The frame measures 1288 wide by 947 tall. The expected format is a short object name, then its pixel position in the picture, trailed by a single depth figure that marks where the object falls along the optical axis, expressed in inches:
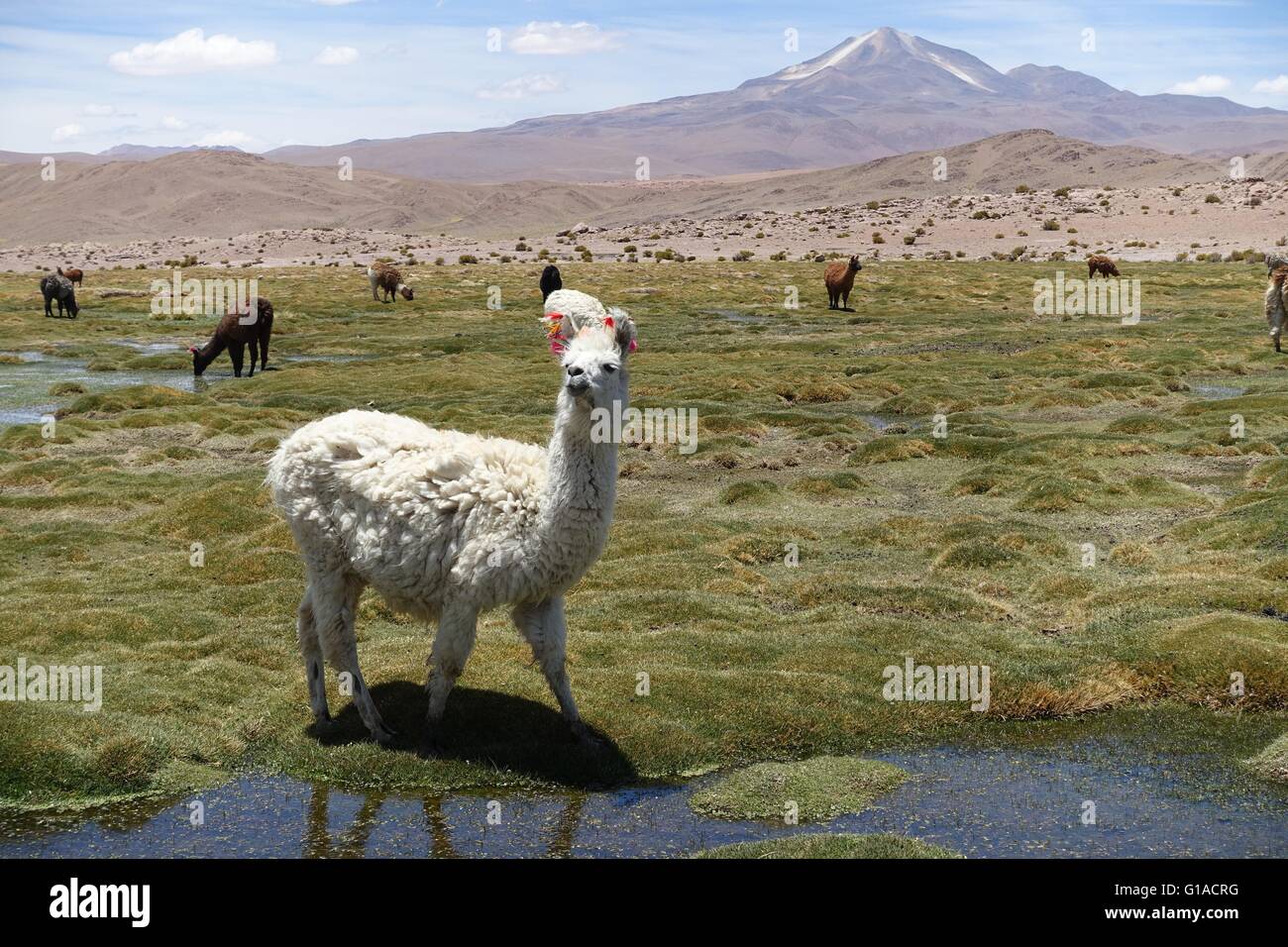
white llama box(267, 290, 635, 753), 349.4
